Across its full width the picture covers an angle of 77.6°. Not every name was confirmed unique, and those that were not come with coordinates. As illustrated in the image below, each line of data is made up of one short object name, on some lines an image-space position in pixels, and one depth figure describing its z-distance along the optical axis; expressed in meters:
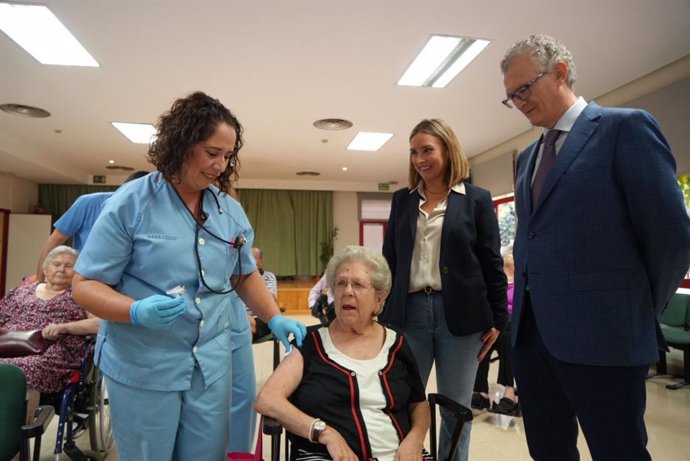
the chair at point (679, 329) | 3.64
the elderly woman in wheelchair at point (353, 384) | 1.32
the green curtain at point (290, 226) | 8.98
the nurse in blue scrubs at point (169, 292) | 1.10
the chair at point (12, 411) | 1.45
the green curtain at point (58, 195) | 8.38
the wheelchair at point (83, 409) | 2.01
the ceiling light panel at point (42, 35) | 2.79
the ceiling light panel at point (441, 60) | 3.22
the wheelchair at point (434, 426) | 1.23
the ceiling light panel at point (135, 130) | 5.23
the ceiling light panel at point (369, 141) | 5.66
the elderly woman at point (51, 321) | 2.09
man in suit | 1.06
